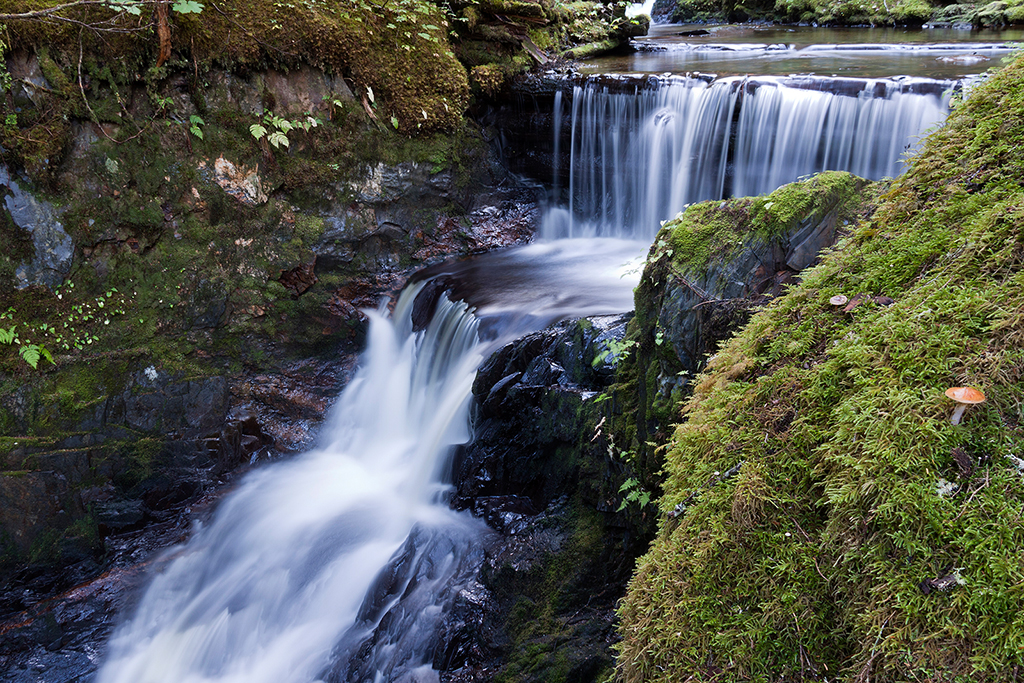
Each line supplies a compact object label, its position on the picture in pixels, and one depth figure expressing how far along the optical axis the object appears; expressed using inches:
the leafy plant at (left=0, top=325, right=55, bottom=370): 227.6
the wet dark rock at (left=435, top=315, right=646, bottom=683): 141.8
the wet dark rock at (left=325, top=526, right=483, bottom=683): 160.1
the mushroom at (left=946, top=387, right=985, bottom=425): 55.9
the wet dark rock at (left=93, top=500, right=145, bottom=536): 233.0
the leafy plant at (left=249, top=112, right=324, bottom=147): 276.5
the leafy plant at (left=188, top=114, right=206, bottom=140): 260.5
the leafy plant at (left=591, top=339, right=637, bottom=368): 157.6
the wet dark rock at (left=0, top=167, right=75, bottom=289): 231.0
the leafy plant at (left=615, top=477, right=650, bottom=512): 132.9
